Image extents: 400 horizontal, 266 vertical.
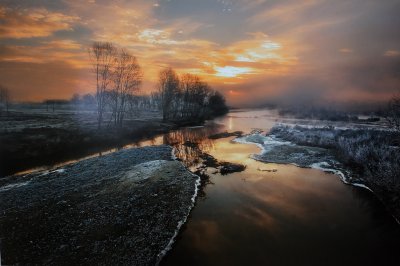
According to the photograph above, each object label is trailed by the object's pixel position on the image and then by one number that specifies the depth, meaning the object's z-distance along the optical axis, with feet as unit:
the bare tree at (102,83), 166.99
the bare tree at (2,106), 263.98
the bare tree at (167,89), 277.03
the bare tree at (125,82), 184.85
